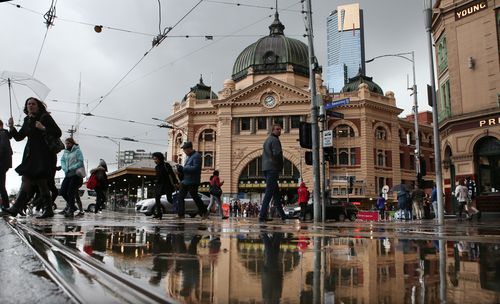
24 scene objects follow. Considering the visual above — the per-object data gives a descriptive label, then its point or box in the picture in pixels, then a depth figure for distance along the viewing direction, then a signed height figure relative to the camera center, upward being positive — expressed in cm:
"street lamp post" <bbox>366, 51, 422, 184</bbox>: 2903 +795
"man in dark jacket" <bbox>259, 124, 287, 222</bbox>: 859 +97
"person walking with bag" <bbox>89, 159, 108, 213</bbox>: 1382 +111
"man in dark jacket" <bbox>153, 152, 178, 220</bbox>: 1089 +81
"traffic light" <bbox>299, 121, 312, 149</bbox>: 1134 +198
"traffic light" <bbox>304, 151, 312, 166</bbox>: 1168 +145
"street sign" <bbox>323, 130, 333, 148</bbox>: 1197 +200
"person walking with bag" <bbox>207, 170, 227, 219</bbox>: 1377 +74
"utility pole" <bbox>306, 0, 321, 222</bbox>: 1152 +186
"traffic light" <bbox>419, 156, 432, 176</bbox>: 1659 +162
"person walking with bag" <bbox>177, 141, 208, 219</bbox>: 970 +79
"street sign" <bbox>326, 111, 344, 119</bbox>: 1271 +284
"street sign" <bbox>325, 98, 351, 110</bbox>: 1265 +315
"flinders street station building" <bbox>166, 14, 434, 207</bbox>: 4897 +965
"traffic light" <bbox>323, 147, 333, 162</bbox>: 1194 +159
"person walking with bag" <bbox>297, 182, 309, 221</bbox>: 1797 +65
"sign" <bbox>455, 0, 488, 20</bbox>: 2062 +974
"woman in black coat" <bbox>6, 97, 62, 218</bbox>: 692 +99
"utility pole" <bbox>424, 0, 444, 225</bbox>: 1343 +288
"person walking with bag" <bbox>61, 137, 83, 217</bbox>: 1070 +104
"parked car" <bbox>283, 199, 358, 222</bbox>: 2638 +7
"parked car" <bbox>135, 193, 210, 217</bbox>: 2009 +22
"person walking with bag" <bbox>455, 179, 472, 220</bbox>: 1773 +66
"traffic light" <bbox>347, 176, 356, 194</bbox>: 3130 +225
